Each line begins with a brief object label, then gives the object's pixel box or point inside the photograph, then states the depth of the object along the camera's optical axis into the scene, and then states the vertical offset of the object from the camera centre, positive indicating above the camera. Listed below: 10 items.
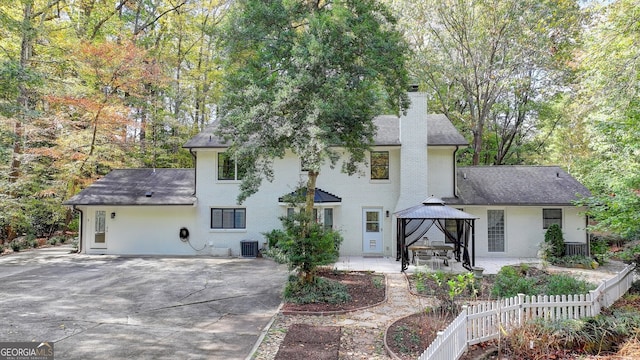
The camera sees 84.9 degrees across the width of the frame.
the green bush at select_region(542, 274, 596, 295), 7.70 -2.00
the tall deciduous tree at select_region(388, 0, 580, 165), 17.45 +8.08
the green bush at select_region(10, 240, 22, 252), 16.91 -2.37
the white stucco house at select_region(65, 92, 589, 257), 15.24 -0.20
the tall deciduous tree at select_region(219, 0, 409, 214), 8.42 +3.14
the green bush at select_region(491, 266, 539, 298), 8.19 -2.13
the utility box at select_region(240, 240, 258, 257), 15.84 -2.32
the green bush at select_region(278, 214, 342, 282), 9.04 -1.25
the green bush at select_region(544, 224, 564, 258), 13.98 -1.78
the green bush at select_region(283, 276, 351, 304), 8.69 -2.43
